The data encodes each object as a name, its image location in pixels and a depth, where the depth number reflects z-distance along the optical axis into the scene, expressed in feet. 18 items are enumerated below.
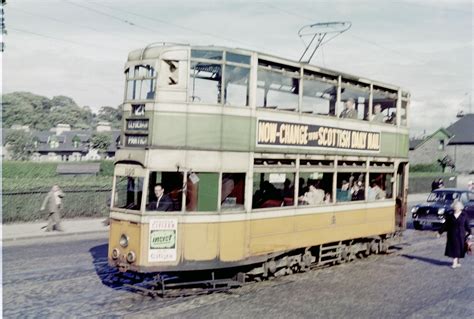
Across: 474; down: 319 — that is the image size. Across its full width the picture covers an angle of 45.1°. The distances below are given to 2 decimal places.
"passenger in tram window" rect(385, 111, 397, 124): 50.41
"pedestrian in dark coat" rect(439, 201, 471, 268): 44.01
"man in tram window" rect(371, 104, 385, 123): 47.43
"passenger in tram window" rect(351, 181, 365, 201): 45.10
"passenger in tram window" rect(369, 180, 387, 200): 47.70
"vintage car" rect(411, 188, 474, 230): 69.21
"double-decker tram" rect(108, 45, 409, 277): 31.63
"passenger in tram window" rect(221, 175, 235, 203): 33.50
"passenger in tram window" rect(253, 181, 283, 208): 35.90
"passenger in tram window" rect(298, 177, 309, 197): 39.09
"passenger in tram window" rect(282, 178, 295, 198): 37.99
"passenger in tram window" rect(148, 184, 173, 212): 31.45
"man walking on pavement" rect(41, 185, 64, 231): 61.21
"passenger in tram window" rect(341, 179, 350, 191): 43.78
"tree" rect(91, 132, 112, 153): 257.32
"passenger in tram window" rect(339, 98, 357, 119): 43.32
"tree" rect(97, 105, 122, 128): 433.73
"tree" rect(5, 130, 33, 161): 222.24
